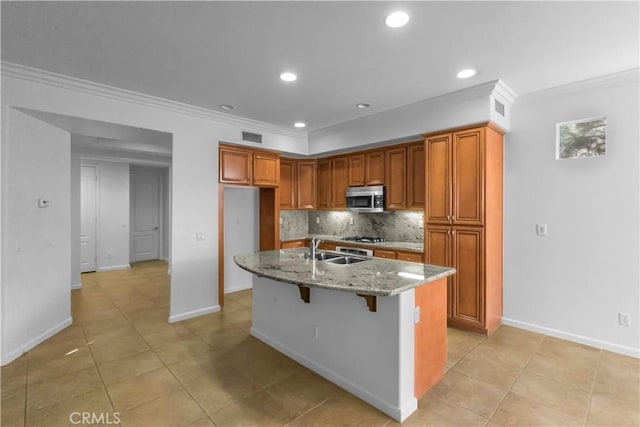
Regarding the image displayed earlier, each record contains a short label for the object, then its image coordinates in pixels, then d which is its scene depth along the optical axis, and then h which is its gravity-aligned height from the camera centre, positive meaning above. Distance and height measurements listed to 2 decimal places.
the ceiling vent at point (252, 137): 4.70 +1.21
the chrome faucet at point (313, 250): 3.08 -0.38
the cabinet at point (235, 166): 4.52 +0.74
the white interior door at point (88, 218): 6.73 -0.08
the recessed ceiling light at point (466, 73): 2.96 +1.38
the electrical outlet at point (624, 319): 3.06 -1.08
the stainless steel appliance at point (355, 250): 4.65 -0.59
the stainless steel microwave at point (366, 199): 4.83 +0.24
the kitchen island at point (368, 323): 2.16 -0.91
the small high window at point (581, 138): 3.22 +0.81
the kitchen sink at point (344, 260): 3.04 -0.47
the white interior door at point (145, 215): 8.19 -0.02
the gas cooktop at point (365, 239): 4.94 -0.44
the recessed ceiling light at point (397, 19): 2.08 +1.36
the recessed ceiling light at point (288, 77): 3.05 +1.40
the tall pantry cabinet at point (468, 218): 3.52 -0.07
